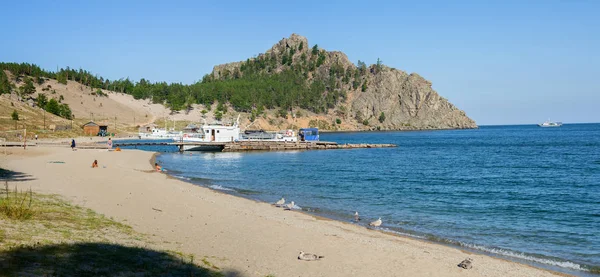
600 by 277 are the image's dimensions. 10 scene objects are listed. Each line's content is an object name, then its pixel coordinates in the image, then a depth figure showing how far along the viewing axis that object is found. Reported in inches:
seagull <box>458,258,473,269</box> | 531.5
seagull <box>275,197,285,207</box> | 995.3
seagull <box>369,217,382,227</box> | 798.5
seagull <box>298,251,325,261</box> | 518.0
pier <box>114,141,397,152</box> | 3223.4
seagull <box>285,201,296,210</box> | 960.2
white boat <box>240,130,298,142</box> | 3782.0
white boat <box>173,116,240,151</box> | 3398.1
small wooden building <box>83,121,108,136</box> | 4468.5
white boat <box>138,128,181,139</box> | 4974.9
